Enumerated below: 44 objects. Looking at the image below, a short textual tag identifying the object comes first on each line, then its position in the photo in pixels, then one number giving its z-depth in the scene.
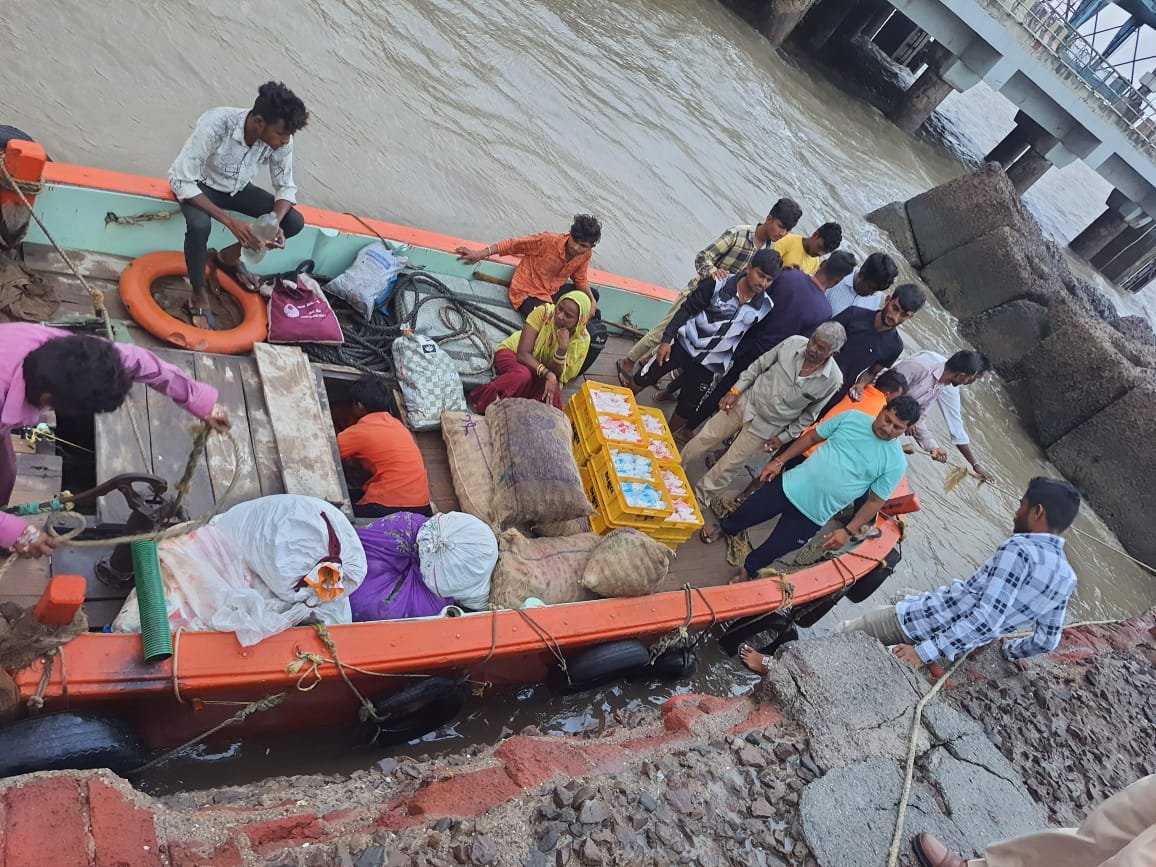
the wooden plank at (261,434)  3.57
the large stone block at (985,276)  11.38
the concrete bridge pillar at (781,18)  14.90
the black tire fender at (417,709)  3.28
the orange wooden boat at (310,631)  2.63
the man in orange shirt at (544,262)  4.86
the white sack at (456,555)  3.44
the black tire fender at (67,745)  2.33
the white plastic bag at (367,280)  4.55
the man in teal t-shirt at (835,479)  4.27
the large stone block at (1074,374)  10.40
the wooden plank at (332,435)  3.63
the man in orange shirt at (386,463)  3.81
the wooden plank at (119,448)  3.11
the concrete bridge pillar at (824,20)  16.56
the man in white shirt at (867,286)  4.89
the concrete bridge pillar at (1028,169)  17.34
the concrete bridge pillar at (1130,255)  17.95
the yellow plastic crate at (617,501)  4.21
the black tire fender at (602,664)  3.79
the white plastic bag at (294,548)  2.94
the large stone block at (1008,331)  11.20
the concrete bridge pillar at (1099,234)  17.69
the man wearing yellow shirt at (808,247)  5.39
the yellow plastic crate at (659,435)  4.76
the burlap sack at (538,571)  3.63
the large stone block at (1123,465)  9.91
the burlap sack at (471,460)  3.98
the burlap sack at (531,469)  3.95
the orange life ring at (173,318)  3.78
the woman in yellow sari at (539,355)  4.47
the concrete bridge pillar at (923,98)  16.59
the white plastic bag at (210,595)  2.81
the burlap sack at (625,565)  3.86
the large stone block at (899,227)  12.70
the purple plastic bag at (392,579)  3.35
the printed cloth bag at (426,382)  4.30
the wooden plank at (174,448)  3.32
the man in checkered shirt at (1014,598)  3.58
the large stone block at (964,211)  11.87
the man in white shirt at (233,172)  3.64
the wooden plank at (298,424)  3.59
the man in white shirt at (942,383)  4.89
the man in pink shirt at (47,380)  2.29
